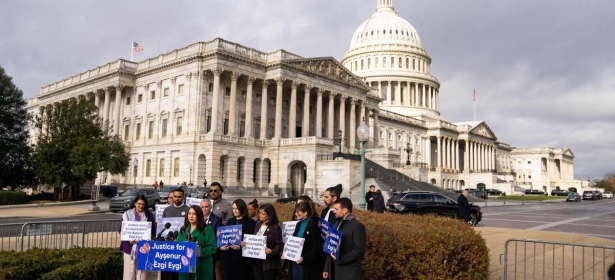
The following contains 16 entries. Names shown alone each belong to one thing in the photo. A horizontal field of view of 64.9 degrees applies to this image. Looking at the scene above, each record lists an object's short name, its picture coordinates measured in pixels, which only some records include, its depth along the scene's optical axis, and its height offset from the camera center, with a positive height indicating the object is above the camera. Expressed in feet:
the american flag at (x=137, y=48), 212.64 +57.38
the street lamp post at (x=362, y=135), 63.82 +6.52
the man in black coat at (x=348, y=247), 24.13 -3.27
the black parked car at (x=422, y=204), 85.15 -3.68
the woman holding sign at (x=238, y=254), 28.94 -4.50
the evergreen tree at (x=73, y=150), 137.69 +7.76
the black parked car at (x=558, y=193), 365.08 -5.65
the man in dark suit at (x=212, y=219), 30.32 -2.57
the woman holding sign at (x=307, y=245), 25.90 -3.44
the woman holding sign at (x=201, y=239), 26.99 -3.34
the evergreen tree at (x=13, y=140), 151.12 +11.46
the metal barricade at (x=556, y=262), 37.27 -6.62
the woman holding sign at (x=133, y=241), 29.96 -3.52
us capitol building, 182.39 +28.10
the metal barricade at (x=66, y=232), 43.70 -5.26
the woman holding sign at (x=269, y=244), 27.76 -3.65
